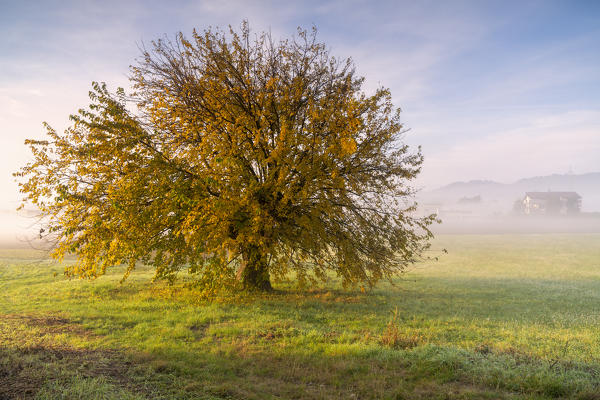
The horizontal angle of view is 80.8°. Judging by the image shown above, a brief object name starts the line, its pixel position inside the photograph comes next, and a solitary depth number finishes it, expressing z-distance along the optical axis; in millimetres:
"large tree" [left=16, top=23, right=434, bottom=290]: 13539
